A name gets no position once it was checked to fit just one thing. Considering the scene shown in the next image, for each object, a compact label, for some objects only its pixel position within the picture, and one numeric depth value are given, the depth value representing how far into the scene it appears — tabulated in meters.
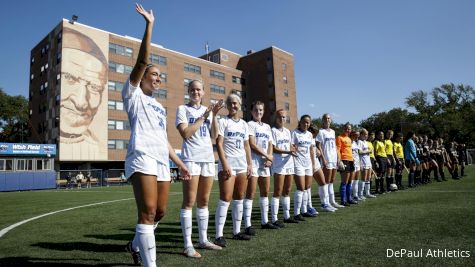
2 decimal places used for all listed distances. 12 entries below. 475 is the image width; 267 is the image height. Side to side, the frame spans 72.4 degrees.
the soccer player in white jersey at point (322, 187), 8.68
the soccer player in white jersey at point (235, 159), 5.27
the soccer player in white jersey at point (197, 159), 4.64
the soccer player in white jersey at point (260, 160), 6.05
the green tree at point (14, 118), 59.32
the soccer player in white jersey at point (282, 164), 6.90
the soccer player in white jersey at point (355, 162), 10.48
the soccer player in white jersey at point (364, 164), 11.20
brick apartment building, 43.59
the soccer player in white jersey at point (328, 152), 9.24
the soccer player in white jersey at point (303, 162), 7.61
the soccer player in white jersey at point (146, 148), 3.31
